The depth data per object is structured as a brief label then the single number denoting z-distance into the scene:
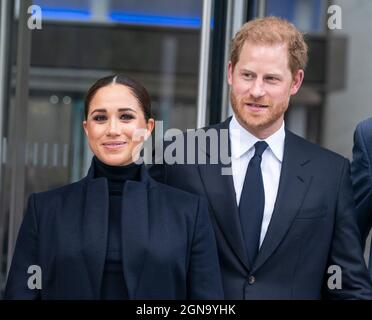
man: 4.80
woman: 4.50
